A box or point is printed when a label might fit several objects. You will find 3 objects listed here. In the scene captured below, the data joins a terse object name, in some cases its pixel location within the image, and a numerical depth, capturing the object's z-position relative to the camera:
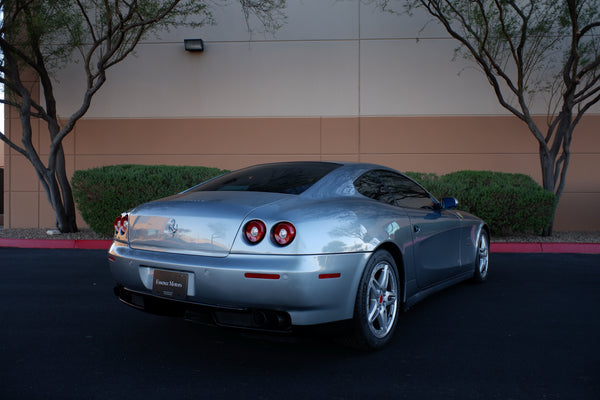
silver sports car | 2.98
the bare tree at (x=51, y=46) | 9.47
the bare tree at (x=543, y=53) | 9.30
